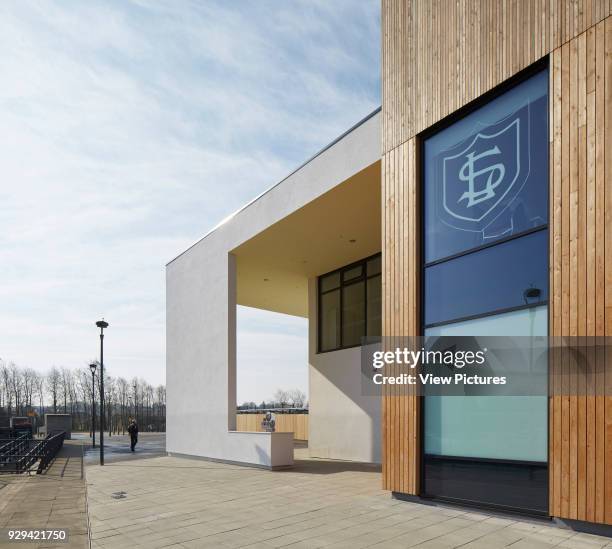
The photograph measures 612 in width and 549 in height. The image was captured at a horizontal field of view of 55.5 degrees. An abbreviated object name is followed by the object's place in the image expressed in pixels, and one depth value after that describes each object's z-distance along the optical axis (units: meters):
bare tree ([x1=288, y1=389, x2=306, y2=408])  103.97
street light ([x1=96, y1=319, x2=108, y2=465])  18.62
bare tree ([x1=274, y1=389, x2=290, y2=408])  117.88
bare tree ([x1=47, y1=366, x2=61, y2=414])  81.19
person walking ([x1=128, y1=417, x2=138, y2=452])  24.25
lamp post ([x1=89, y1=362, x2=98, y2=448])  32.69
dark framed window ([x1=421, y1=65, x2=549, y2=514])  7.61
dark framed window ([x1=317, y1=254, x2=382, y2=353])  17.62
